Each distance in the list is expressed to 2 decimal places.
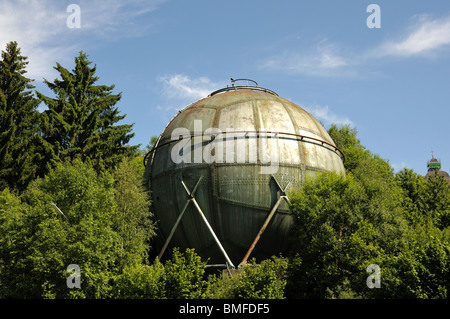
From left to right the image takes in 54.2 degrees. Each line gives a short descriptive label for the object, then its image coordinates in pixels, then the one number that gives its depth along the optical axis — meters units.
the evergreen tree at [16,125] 31.12
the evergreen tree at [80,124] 33.41
